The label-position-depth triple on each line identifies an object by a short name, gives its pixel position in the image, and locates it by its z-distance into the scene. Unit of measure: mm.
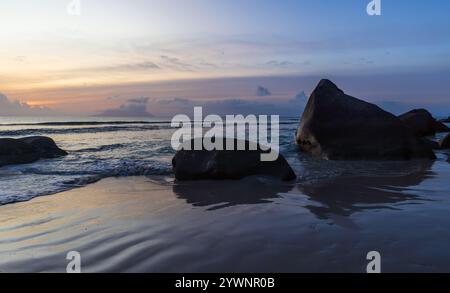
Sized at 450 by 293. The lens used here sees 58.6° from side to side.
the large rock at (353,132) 10078
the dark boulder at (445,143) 12902
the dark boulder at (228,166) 7145
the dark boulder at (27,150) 10324
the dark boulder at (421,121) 19297
